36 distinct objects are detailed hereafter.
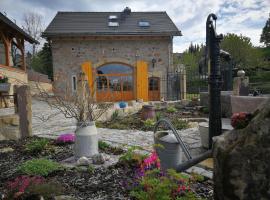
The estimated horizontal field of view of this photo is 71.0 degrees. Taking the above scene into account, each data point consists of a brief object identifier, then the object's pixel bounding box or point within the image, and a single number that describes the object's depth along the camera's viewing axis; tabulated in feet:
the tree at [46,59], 58.94
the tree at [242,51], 74.13
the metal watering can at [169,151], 7.02
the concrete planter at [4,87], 22.85
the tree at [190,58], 86.92
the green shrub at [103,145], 11.02
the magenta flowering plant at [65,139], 11.97
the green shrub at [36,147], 10.31
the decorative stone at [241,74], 19.34
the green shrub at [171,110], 22.92
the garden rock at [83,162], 8.64
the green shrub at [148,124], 16.54
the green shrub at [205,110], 21.70
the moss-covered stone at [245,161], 3.81
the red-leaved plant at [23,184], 5.76
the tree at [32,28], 71.74
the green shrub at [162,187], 5.03
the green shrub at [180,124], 15.99
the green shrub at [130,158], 8.07
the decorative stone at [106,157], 9.21
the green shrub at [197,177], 5.71
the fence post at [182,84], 35.18
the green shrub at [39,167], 7.79
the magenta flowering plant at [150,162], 6.50
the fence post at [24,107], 13.10
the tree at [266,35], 88.59
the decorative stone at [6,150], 10.76
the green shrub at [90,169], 8.06
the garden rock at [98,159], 8.80
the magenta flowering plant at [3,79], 24.95
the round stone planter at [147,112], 18.83
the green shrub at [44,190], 5.78
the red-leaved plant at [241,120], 4.54
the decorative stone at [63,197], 6.02
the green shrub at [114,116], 20.56
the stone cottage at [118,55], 39.96
